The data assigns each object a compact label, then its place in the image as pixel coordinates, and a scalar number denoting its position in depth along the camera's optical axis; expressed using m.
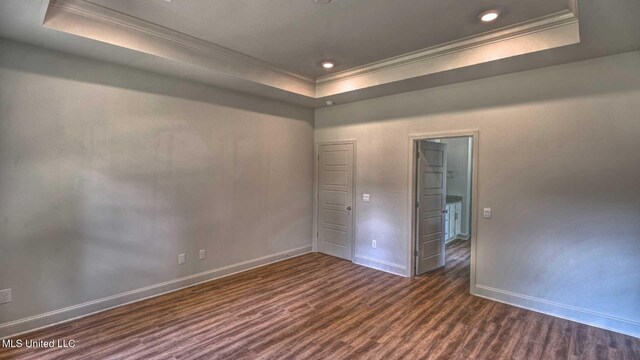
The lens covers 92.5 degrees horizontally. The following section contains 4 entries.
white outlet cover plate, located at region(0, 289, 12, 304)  2.84
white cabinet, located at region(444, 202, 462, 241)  6.62
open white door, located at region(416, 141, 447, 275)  4.69
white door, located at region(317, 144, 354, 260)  5.41
